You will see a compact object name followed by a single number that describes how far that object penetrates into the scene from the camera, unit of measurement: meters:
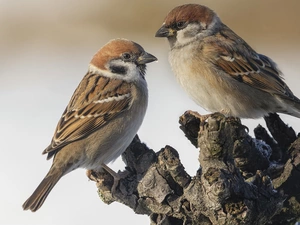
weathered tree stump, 5.96
